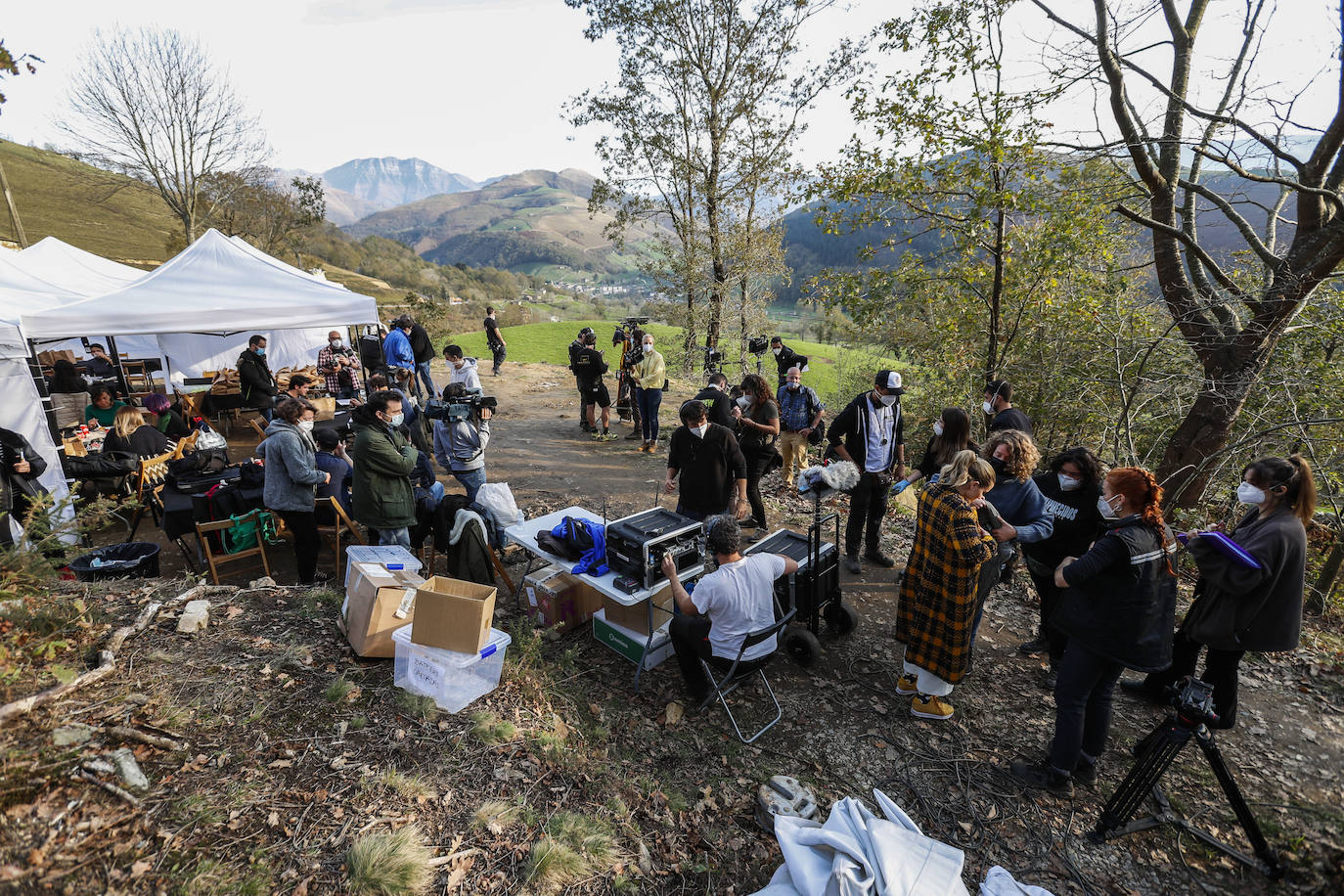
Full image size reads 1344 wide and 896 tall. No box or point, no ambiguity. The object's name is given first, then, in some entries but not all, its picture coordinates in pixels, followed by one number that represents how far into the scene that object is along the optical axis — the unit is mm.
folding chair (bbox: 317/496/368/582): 5051
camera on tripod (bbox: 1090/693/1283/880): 2699
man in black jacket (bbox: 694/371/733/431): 5930
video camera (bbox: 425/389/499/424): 5297
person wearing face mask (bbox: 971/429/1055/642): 3709
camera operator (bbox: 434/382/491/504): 5441
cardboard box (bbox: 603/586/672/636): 4164
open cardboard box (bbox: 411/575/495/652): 3213
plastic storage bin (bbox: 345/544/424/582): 4230
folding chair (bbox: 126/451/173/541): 5801
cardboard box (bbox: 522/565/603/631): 4441
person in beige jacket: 8469
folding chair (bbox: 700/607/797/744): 3400
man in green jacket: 4586
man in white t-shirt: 3363
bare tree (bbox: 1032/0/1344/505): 5602
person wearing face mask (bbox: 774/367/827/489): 6938
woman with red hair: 2791
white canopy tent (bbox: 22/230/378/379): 6711
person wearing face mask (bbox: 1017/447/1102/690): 3768
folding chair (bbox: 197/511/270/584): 4725
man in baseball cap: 5020
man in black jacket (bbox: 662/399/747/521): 4805
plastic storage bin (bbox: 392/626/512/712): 3250
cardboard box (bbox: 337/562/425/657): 3490
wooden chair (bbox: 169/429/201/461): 6422
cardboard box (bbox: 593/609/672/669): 4162
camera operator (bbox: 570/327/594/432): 9641
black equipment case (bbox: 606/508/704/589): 3795
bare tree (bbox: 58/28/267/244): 21797
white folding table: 3791
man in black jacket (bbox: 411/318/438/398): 9703
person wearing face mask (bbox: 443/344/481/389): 8373
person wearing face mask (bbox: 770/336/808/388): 7014
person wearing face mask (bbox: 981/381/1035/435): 4566
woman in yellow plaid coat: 3254
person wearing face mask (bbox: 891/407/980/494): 4465
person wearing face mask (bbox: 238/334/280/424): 8523
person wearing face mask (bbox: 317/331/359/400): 10305
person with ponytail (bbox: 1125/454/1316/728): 2936
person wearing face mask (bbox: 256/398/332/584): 4598
